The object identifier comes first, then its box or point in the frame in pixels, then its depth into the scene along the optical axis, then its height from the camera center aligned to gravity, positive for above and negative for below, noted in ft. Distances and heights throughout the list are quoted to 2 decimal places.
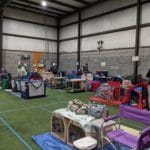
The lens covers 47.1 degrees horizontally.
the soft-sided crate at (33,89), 23.77 -3.15
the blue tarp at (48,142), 10.26 -4.79
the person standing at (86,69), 39.92 -0.50
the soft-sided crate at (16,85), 27.59 -3.11
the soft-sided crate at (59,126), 11.00 -4.11
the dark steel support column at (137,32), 31.73 +6.58
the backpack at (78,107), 11.27 -2.76
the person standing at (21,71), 34.07 -0.95
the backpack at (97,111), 11.40 -2.92
